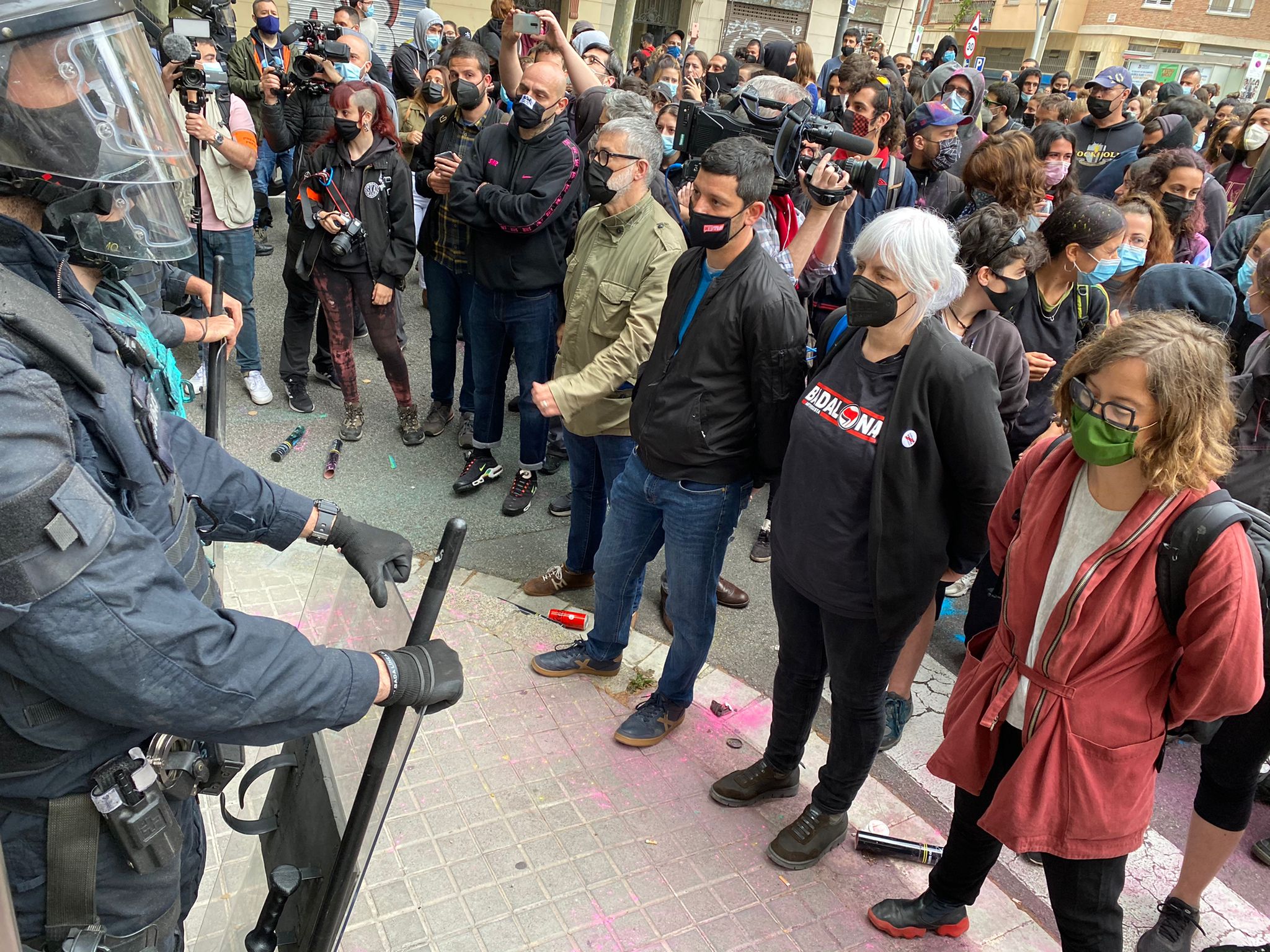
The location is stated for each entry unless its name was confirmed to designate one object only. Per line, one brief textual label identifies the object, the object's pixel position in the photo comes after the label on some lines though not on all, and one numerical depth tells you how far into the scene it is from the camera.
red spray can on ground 4.03
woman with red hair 5.07
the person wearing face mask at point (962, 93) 7.41
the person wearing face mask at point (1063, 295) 3.78
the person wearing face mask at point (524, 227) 4.50
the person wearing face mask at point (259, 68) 8.05
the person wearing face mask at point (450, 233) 5.06
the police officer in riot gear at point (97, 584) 1.34
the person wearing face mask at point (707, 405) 2.96
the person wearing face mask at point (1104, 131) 7.57
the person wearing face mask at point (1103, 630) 1.96
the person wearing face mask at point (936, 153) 5.66
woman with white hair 2.47
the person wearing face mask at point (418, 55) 7.78
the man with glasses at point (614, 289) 3.57
